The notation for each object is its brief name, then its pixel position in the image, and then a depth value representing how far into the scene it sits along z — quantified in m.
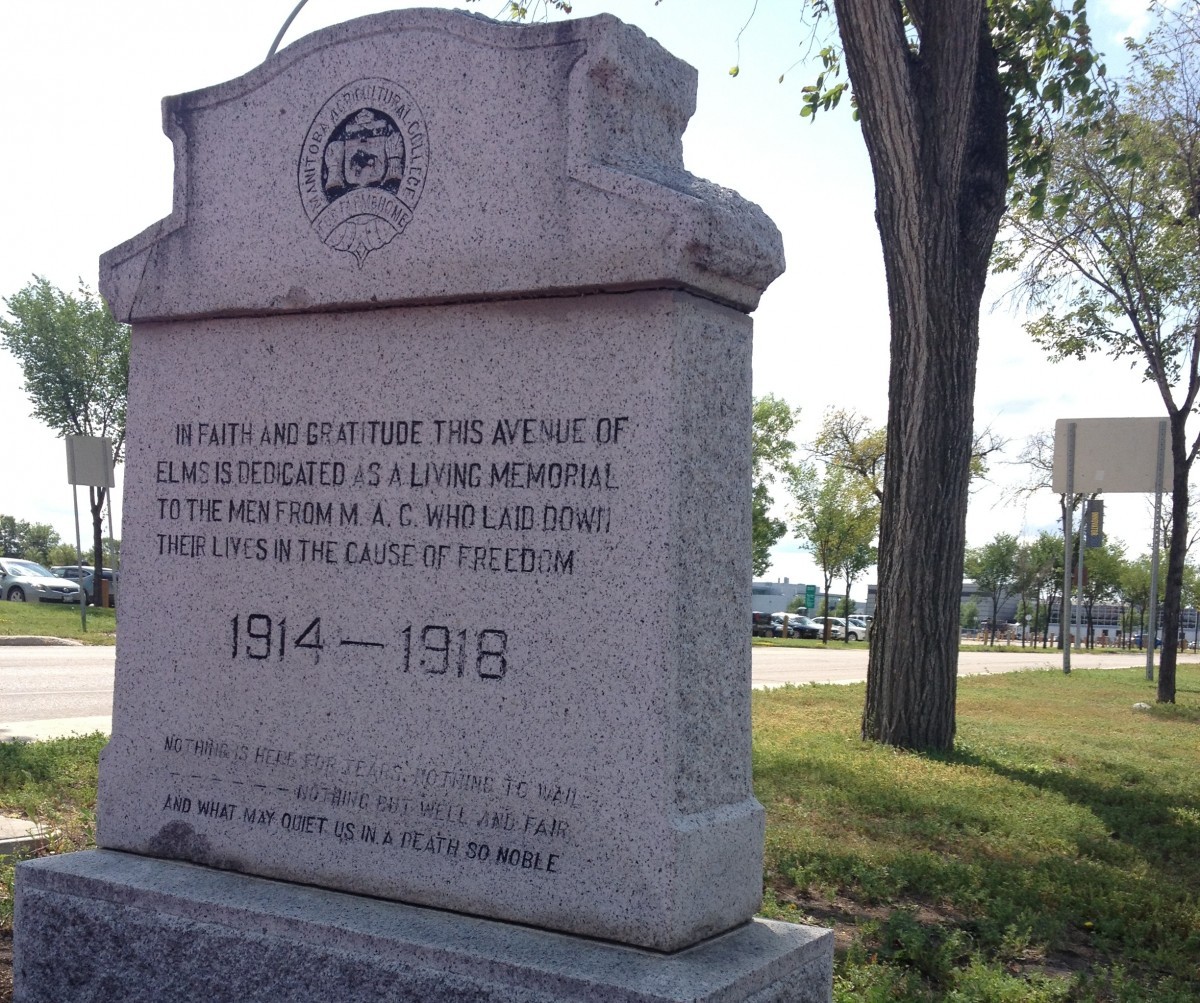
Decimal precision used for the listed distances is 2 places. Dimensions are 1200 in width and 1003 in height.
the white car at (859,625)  60.50
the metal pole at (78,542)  18.53
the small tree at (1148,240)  16.47
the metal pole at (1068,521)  18.55
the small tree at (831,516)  49.44
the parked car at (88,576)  36.42
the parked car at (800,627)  59.22
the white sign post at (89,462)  18.83
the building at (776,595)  98.50
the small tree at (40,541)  82.31
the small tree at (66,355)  34.44
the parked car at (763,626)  55.17
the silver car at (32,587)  34.50
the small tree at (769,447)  48.03
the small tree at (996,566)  73.94
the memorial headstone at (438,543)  3.37
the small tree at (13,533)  80.06
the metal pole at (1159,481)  17.19
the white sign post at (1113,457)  17.62
